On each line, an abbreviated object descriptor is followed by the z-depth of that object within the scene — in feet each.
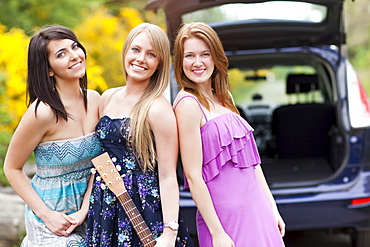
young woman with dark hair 8.45
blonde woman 8.29
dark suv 13.73
